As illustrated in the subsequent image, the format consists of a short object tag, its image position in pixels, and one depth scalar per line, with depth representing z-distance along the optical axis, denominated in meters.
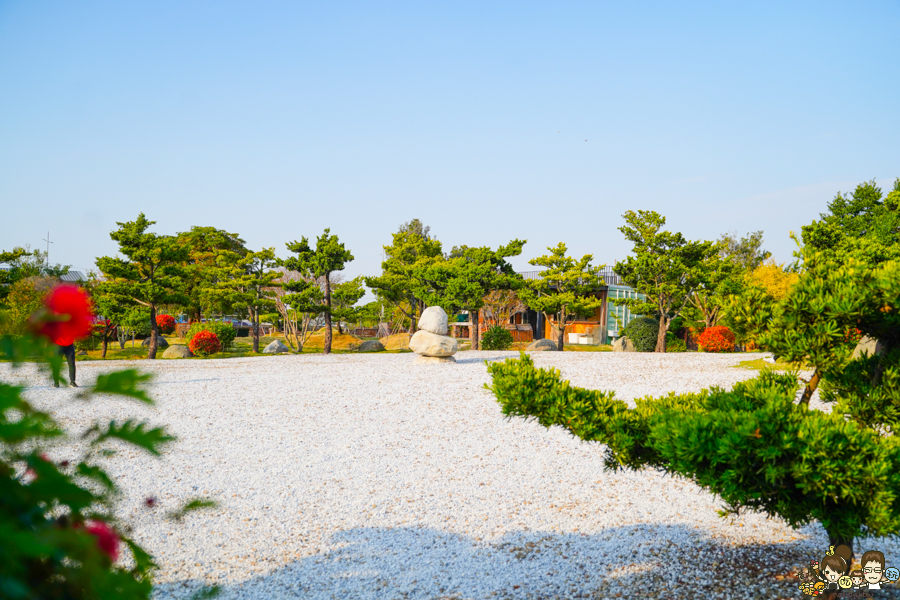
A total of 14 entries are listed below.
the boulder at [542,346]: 20.93
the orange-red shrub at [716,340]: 19.17
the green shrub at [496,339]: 20.06
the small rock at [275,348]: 19.94
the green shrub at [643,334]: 19.62
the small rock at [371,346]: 21.21
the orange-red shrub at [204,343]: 17.61
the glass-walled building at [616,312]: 25.33
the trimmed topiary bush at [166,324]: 24.14
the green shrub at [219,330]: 19.30
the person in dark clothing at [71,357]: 8.65
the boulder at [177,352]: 17.95
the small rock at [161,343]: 20.54
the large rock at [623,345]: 19.98
